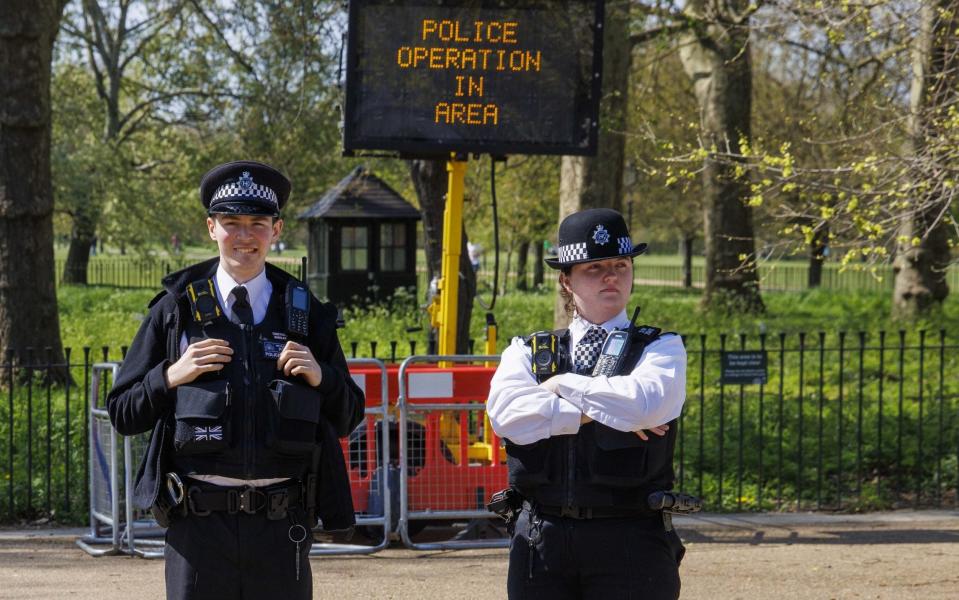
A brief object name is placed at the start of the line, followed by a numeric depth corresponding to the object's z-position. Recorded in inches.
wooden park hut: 1019.9
